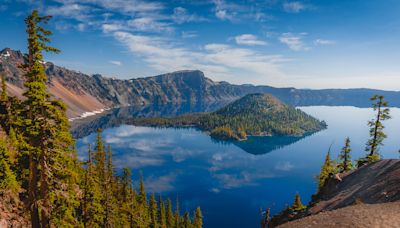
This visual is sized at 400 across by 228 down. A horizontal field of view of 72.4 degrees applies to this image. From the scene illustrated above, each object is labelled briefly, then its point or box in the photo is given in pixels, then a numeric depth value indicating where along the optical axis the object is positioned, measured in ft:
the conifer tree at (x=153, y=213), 284.02
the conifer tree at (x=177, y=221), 315.25
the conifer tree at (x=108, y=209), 156.15
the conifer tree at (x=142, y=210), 258.78
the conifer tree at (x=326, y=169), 226.17
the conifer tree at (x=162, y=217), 304.22
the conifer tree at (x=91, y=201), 142.20
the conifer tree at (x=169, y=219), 315.08
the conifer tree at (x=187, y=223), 309.83
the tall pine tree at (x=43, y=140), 62.08
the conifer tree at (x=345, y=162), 207.29
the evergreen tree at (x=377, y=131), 169.25
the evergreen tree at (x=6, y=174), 124.16
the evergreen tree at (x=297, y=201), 214.94
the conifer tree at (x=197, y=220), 303.60
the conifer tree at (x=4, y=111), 189.98
